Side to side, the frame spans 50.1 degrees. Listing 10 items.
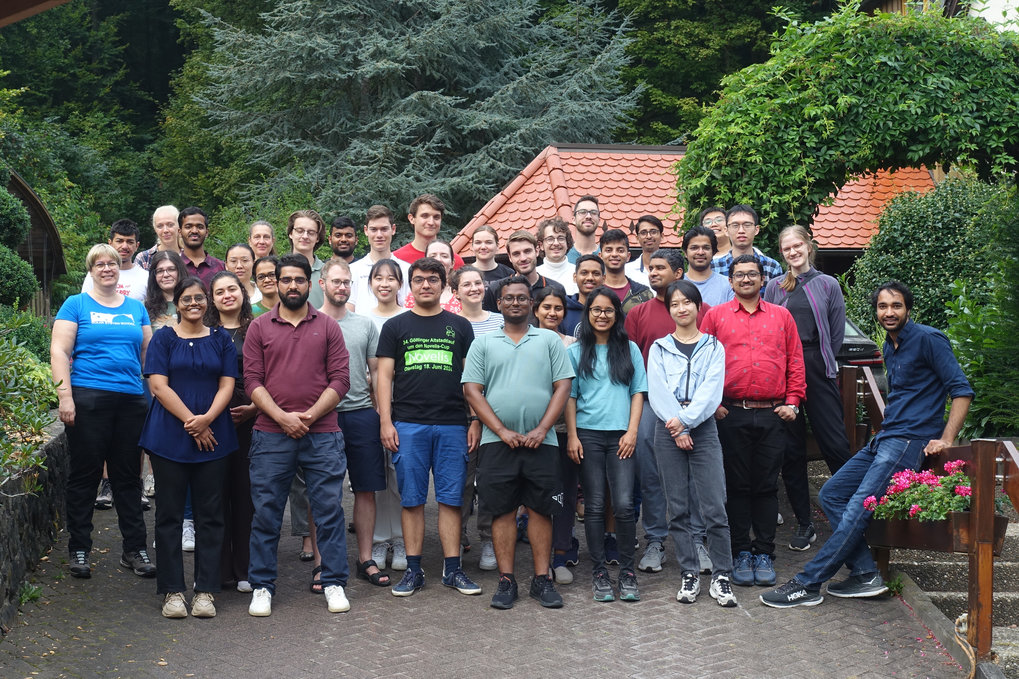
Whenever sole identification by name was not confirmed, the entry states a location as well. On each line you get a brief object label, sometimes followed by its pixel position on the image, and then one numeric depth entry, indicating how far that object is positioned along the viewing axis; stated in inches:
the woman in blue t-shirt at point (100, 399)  281.1
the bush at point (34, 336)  510.6
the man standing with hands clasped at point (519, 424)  268.2
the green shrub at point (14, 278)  577.3
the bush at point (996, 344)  394.3
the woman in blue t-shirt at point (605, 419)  273.9
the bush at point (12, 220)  614.5
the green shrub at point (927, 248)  633.0
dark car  428.1
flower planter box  237.8
